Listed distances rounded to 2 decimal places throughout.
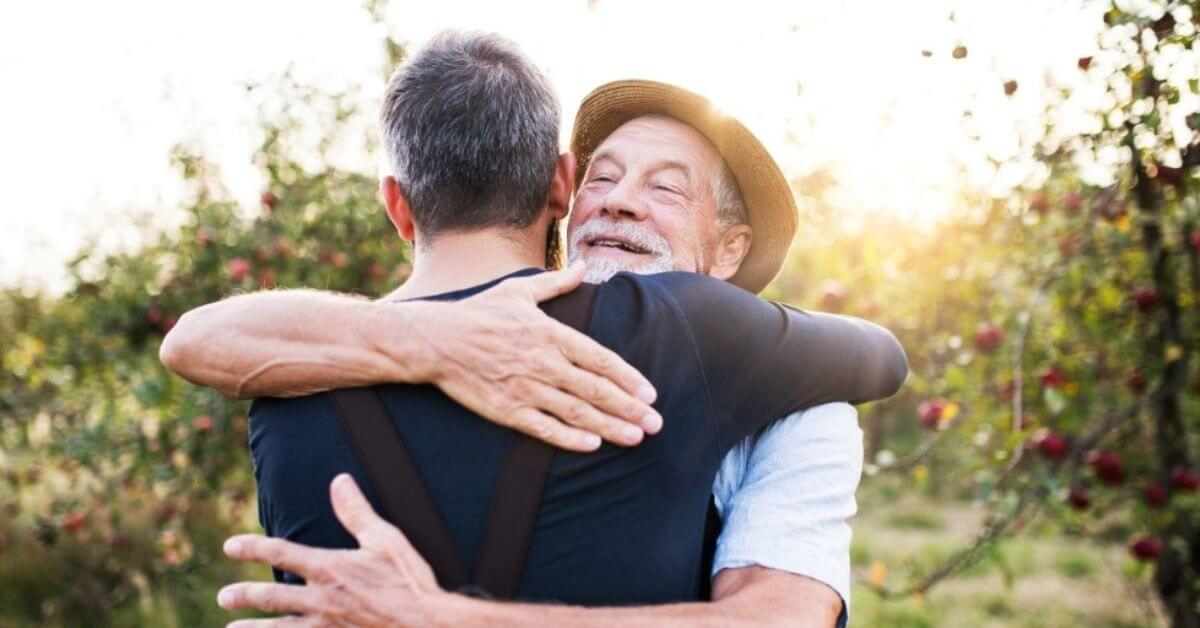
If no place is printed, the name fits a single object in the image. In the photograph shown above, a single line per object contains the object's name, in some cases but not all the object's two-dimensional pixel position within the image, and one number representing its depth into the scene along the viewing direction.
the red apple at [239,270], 4.08
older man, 1.39
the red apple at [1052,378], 3.63
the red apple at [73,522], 4.73
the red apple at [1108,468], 3.96
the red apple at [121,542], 5.22
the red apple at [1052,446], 3.60
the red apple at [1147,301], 3.74
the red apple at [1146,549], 3.96
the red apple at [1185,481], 3.73
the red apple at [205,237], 4.27
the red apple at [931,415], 3.77
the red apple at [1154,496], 3.86
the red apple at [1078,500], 3.83
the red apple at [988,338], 3.77
